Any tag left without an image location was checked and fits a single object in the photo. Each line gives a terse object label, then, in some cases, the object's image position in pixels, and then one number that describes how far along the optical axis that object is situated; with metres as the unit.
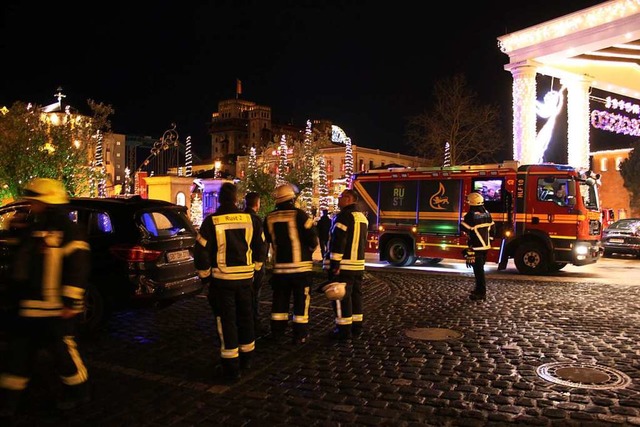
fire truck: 13.80
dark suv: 7.17
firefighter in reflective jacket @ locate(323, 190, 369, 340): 7.00
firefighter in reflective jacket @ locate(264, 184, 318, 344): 6.71
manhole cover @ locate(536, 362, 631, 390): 5.26
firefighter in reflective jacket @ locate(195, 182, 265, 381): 5.45
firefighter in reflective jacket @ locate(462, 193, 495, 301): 9.94
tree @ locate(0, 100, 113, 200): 17.12
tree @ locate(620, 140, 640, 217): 39.91
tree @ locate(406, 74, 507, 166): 36.67
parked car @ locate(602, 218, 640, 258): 19.12
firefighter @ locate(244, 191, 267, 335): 7.24
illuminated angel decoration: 23.70
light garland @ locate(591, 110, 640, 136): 24.19
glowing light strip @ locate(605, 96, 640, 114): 23.38
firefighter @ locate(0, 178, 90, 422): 4.24
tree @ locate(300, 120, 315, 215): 25.86
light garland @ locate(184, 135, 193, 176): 31.40
